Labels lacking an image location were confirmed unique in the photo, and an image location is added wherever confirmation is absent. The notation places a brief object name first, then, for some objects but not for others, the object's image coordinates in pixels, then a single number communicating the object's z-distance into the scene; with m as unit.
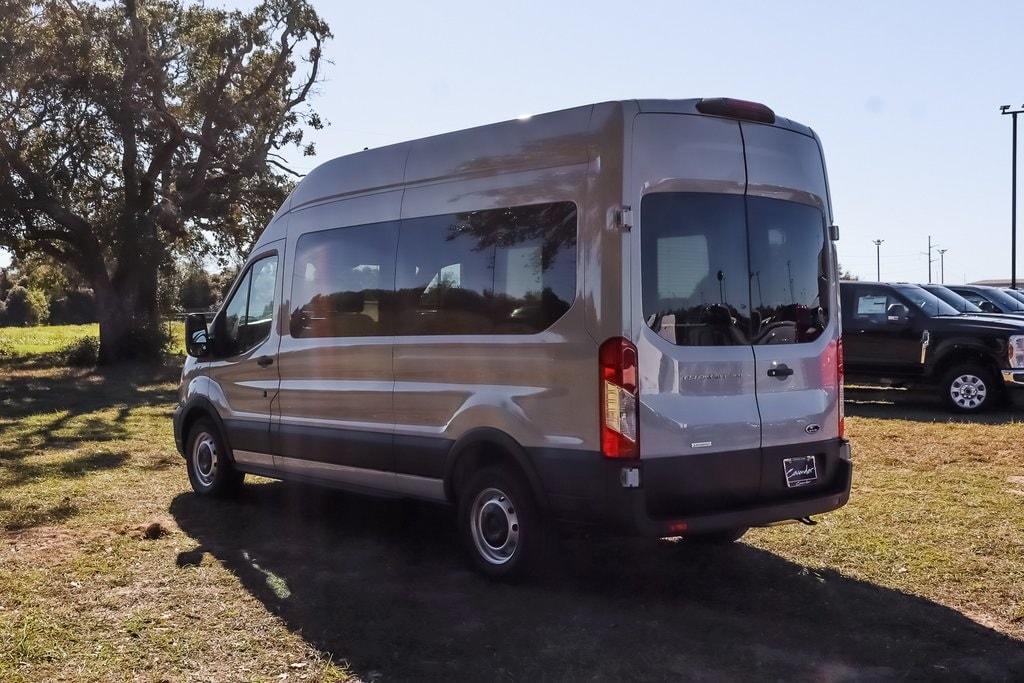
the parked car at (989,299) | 18.83
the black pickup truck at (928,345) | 13.95
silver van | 5.36
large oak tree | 22.95
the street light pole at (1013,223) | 43.12
